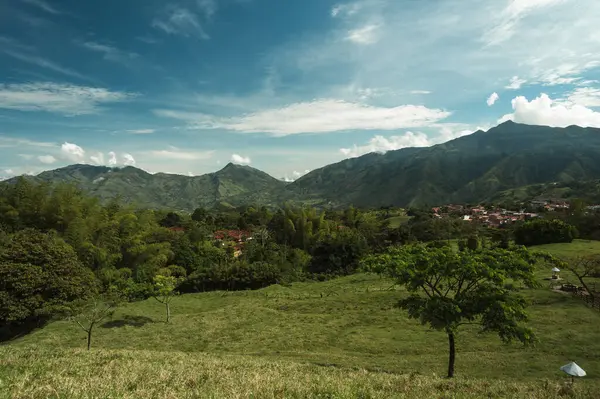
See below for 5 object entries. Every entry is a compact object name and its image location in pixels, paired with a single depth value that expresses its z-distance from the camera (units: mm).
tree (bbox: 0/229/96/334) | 30141
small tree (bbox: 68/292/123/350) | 26153
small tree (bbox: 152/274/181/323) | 34062
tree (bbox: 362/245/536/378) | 15625
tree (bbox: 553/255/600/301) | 37794
